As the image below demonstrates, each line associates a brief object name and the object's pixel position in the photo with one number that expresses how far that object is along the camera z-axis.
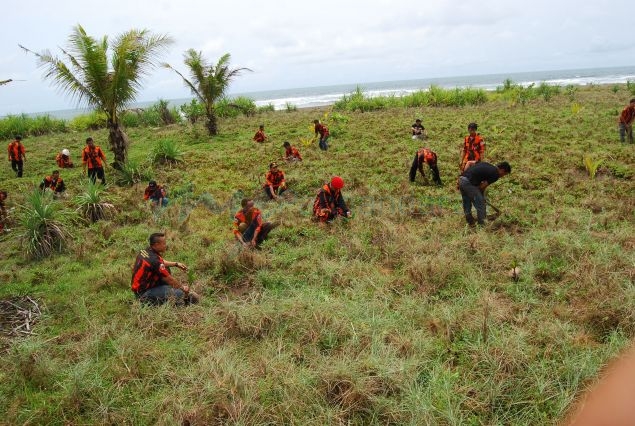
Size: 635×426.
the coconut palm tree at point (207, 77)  17.66
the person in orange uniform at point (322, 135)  14.48
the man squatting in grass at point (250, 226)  7.16
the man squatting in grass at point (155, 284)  5.29
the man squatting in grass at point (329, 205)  7.93
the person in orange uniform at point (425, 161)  9.81
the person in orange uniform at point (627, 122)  11.57
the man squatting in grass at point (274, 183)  10.03
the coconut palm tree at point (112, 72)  11.52
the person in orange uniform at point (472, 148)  9.03
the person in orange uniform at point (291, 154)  12.98
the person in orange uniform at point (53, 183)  10.34
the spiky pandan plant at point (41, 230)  7.42
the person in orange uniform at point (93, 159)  11.49
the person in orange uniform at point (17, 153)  13.00
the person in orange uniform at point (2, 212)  8.86
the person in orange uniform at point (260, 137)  16.50
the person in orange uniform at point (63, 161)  14.22
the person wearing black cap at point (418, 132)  14.35
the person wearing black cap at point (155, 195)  9.80
